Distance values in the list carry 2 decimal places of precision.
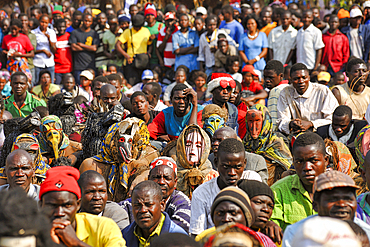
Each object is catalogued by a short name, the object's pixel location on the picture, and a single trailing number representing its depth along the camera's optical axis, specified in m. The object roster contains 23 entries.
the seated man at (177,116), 13.09
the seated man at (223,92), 13.69
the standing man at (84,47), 22.80
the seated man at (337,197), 6.03
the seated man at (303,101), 13.52
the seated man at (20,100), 16.86
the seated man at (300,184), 7.88
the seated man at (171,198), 8.73
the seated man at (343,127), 11.91
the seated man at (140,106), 13.66
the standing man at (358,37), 20.30
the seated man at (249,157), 10.49
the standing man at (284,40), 20.25
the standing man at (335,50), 20.06
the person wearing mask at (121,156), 11.46
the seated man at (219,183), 7.96
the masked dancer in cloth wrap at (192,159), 10.43
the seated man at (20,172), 9.06
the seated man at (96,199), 8.21
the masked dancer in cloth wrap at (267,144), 11.76
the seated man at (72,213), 6.41
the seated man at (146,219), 7.53
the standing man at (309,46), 19.78
